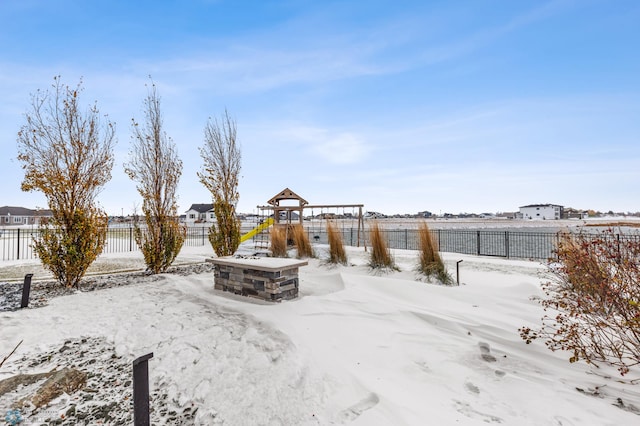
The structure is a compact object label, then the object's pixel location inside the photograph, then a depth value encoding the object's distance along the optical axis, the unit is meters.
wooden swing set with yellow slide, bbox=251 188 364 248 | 13.31
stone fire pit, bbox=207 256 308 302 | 5.36
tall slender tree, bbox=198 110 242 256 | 10.24
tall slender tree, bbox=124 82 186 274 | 7.95
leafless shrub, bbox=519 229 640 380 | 3.14
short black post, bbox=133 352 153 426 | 2.16
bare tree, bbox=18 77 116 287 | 6.30
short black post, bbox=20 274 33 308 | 4.95
